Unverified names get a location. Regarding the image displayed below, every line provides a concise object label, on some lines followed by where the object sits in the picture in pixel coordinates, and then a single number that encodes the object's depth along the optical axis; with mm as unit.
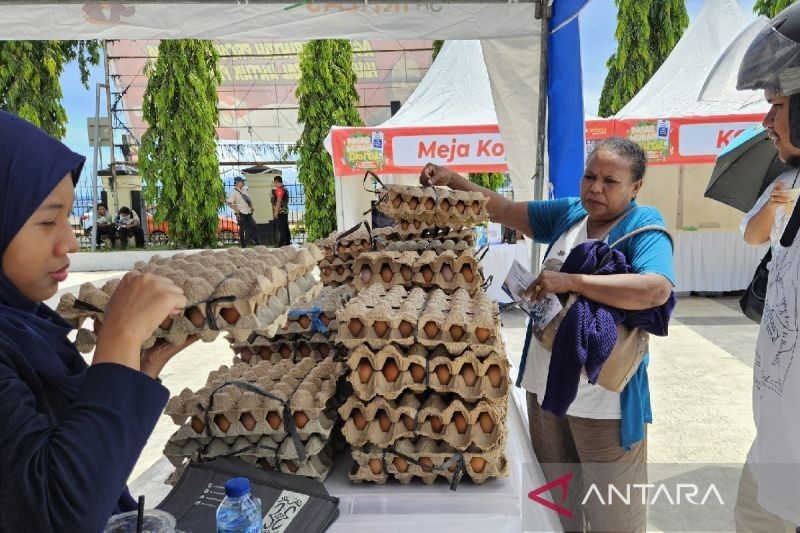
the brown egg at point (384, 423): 1934
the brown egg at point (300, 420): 1849
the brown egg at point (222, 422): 1849
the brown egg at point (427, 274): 2703
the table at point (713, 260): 9570
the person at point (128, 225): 17094
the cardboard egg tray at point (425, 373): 1882
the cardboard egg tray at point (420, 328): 1896
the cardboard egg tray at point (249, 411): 1832
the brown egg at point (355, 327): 1953
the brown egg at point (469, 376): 1905
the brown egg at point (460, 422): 1913
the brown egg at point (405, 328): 1941
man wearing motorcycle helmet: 1677
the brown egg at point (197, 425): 1853
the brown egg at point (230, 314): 1447
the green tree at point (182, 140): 16078
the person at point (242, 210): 15664
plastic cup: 1236
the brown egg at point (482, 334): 1916
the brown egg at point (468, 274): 2686
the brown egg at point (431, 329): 1928
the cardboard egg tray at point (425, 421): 1874
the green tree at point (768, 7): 13789
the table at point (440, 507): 1670
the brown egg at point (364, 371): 1932
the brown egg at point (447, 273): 2680
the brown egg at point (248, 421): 1856
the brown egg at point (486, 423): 1894
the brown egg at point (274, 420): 1842
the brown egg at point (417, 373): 1927
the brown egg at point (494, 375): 1887
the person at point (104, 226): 17172
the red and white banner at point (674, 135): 8375
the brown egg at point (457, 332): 1918
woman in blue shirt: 1978
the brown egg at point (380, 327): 1941
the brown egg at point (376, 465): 1892
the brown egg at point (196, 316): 1368
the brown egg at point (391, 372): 1937
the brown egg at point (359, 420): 1940
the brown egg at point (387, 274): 2736
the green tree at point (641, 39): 19094
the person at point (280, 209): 15049
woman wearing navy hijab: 833
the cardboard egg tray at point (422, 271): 2648
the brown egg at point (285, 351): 2625
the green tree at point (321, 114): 16609
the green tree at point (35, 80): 14883
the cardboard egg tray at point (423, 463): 1856
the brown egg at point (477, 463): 1864
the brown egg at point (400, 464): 1885
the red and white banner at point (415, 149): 8125
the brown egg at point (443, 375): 1927
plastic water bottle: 1275
